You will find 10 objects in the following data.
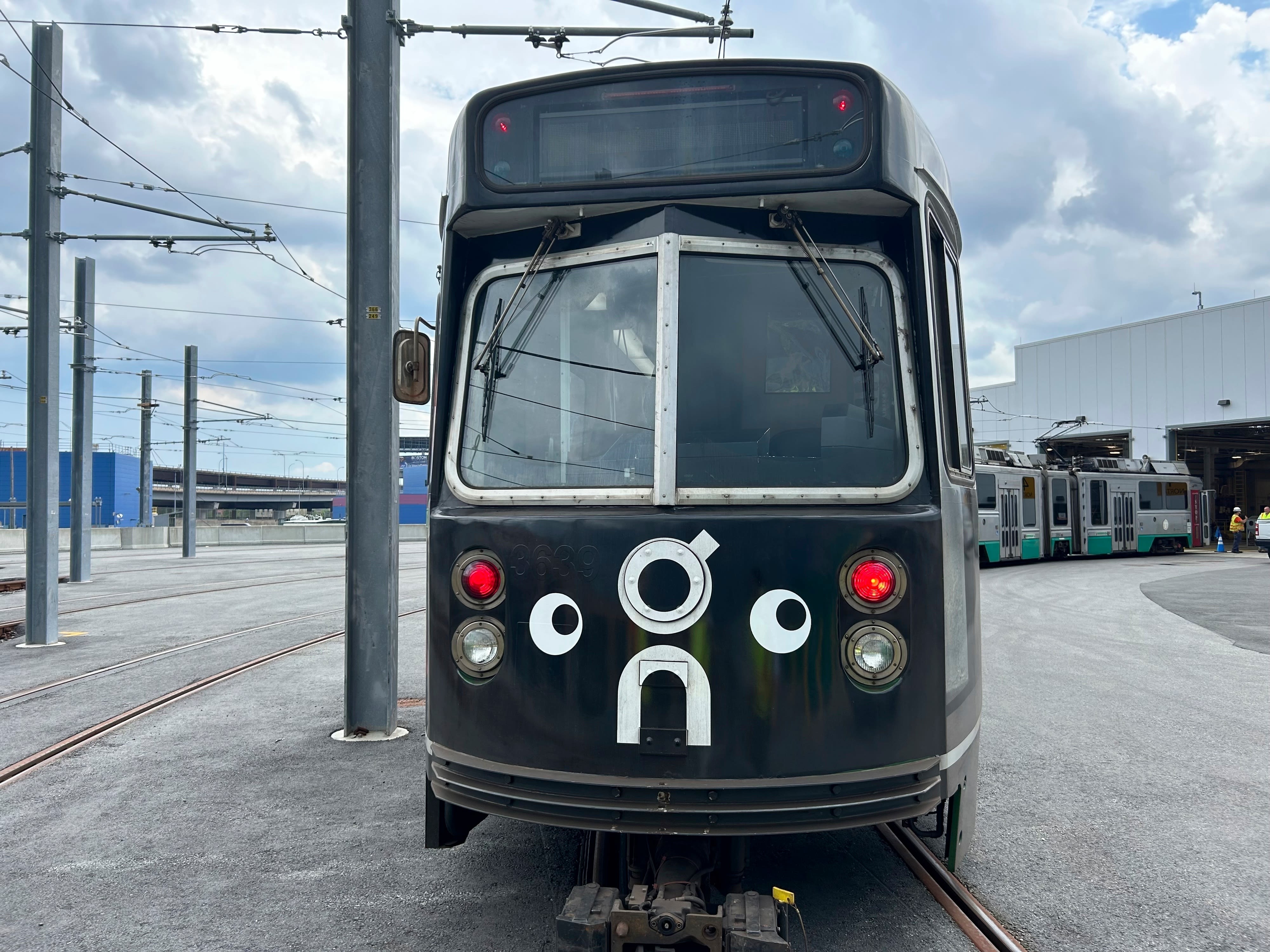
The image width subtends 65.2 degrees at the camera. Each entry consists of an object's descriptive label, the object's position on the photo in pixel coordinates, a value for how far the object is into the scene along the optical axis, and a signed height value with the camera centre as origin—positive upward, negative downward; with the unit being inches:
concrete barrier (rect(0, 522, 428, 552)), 1627.7 -45.9
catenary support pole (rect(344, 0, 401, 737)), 255.6 +32.6
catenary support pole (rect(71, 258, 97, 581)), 788.6 +73.5
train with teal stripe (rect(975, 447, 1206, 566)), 994.1 -6.4
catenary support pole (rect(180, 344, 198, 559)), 1217.4 +60.8
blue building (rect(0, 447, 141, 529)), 2406.5 +62.6
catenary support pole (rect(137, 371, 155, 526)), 1419.8 +76.4
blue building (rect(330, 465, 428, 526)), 2428.6 +28.8
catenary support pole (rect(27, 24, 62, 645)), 435.8 +78.2
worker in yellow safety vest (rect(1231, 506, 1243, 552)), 1357.0 -37.2
